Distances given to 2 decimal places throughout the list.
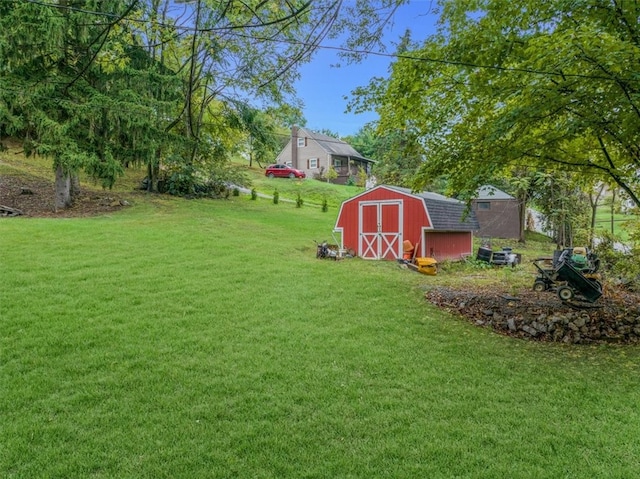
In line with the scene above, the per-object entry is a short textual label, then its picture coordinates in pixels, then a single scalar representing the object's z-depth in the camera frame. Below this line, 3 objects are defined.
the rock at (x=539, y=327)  5.09
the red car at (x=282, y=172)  31.03
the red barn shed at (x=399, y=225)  11.46
